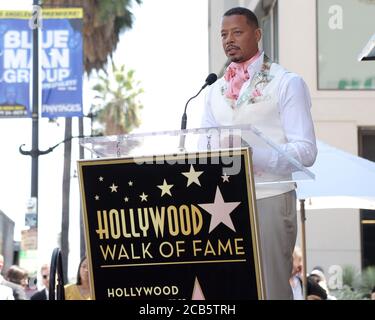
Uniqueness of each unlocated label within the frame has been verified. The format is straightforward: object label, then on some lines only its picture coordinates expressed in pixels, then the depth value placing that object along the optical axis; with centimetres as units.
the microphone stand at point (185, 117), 423
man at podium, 402
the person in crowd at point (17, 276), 1255
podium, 363
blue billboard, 2242
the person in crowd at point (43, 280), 840
